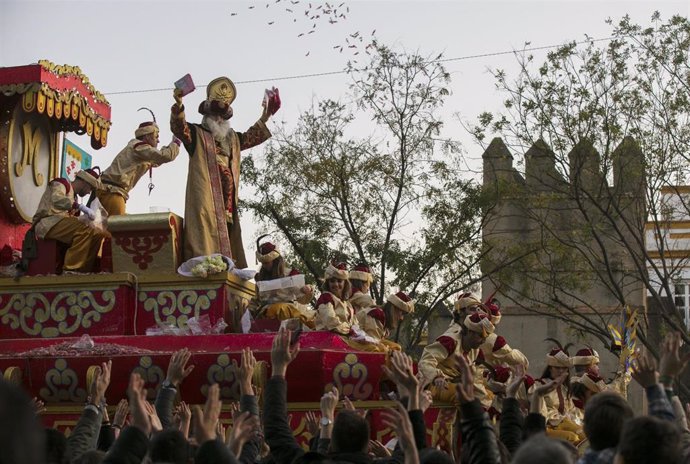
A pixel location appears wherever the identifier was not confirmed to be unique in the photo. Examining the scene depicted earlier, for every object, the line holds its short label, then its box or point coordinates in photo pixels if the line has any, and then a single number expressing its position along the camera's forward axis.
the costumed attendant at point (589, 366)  12.23
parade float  10.51
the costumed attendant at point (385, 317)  11.51
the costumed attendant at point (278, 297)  11.09
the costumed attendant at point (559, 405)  11.28
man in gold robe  11.79
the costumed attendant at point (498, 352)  11.69
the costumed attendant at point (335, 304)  10.77
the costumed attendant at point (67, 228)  11.78
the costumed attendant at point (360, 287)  12.14
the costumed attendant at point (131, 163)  12.27
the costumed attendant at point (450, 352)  10.73
